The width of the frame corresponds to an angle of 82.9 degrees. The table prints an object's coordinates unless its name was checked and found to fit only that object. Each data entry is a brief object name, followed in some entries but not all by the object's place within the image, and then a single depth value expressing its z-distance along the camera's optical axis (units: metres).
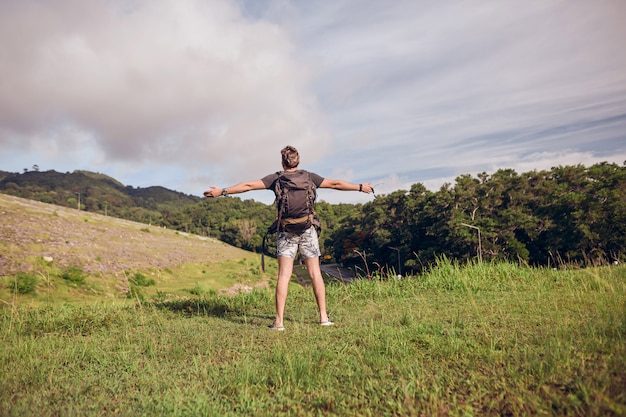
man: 5.39
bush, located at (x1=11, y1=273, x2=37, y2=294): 16.06
